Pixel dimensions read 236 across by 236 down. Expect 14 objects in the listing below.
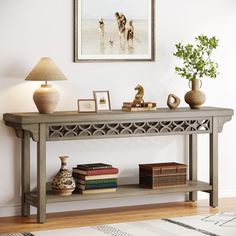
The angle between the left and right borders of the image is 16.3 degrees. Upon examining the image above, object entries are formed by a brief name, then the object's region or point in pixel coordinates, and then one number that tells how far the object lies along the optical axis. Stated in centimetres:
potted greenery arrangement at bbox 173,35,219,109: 702
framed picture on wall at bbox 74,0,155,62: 684
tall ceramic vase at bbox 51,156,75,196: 650
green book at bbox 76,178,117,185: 660
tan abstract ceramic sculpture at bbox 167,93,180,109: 697
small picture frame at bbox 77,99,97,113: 659
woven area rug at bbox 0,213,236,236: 592
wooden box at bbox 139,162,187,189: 689
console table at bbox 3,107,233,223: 629
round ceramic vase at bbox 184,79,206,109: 702
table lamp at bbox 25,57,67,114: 633
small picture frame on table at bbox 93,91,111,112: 674
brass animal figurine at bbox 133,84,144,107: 678
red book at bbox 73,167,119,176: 661
